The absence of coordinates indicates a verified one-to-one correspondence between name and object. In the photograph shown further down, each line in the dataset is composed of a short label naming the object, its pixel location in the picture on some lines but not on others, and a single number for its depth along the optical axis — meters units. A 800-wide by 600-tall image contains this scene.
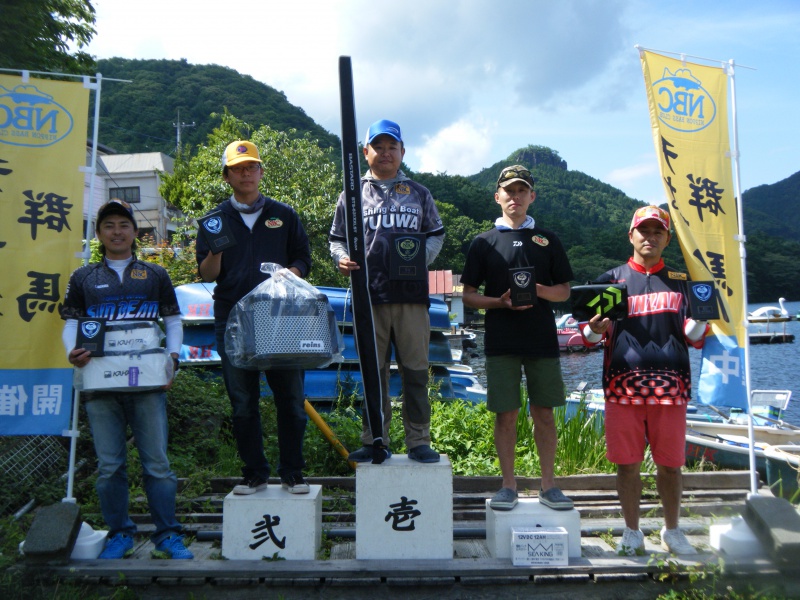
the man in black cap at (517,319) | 3.75
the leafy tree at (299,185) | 18.69
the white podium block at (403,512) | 3.57
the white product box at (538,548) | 3.42
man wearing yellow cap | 3.74
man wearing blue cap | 3.85
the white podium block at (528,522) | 3.54
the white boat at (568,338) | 47.52
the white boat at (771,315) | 57.20
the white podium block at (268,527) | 3.57
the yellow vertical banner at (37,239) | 4.00
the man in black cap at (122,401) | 3.62
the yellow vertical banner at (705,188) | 4.27
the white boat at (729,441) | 7.24
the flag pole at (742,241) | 4.05
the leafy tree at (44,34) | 5.53
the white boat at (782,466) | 6.11
